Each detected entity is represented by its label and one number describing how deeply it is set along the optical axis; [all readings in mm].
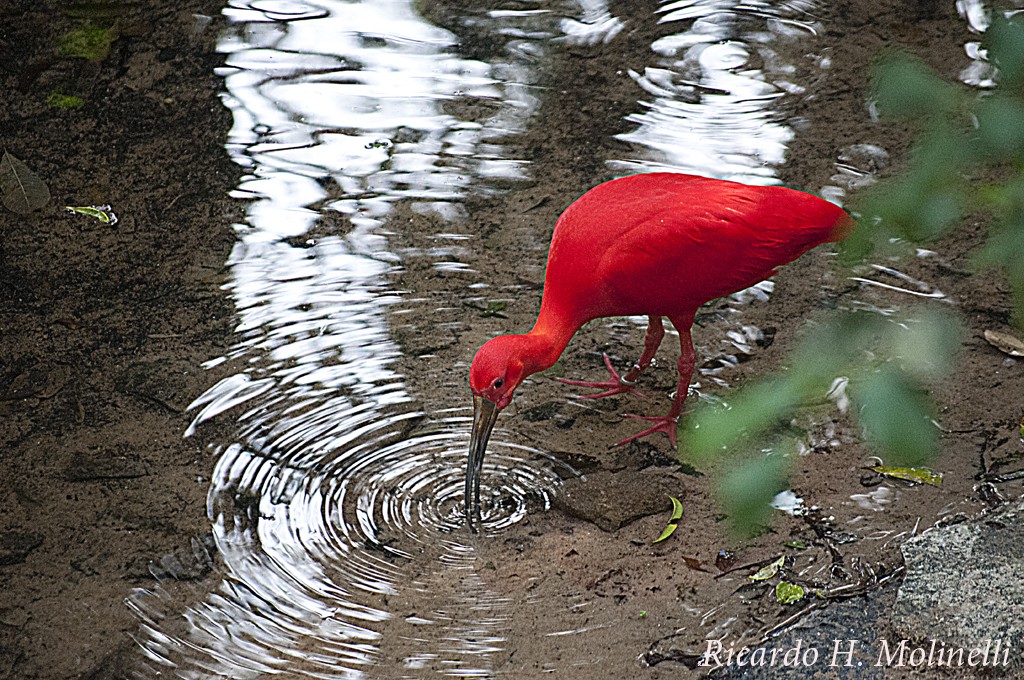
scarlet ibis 6109
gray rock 4926
